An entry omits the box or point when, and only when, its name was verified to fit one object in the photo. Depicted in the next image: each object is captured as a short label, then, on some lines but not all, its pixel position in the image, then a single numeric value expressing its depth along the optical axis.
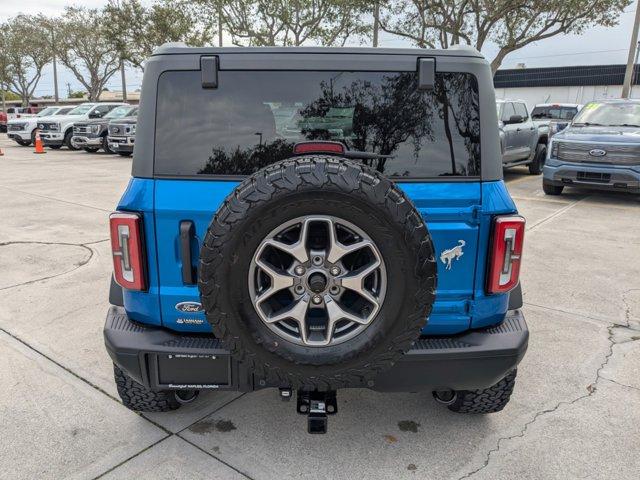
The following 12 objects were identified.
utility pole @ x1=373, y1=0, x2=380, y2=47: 21.48
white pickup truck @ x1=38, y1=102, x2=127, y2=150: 19.61
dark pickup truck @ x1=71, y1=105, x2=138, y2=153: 18.25
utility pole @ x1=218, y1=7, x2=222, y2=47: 23.50
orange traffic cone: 18.48
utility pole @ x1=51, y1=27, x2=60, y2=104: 41.05
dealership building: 41.31
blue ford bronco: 2.22
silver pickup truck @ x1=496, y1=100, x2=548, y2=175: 10.99
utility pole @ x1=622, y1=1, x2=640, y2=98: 20.70
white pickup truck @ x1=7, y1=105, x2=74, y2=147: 21.14
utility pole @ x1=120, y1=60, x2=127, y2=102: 39.57
